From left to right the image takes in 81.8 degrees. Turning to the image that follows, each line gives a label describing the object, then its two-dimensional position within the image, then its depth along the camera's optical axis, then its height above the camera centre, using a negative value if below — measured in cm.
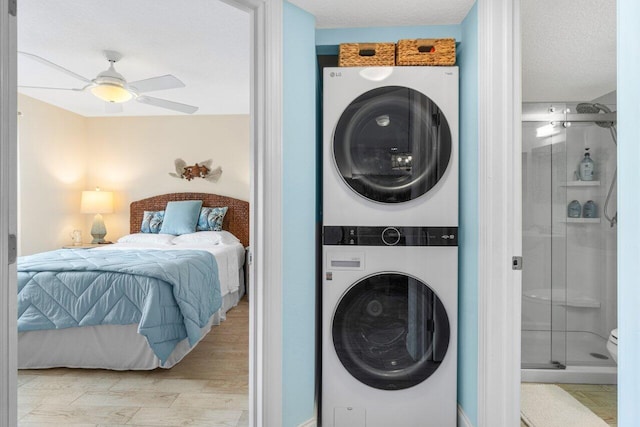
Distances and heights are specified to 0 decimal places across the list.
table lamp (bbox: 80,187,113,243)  520 +7
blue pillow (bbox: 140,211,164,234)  507 -14
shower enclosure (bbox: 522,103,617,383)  244 -24
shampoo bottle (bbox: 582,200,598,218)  250 +2
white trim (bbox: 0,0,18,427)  105 +1
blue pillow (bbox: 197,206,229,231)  489 -9
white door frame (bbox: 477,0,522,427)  160 +2
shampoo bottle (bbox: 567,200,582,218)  259 +2
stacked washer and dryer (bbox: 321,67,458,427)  187 -16
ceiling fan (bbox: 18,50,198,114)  319 +113
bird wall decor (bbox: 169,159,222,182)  523 +57
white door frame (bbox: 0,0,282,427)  168 +0
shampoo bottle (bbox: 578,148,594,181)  252 +31
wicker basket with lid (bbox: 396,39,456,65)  188 +82
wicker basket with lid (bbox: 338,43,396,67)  191 +82
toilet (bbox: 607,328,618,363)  209 -76
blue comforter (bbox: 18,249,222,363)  260 -63
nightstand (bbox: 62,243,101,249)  489 -46
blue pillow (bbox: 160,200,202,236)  488 -6
